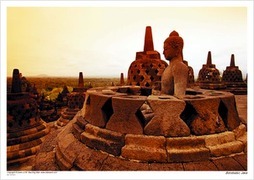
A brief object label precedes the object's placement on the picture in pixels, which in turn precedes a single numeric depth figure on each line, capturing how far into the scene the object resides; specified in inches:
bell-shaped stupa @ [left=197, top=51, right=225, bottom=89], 396.9
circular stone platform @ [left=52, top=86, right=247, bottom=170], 78.0
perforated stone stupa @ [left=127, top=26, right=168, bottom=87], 247.6
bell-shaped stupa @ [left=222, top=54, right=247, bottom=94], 398.2
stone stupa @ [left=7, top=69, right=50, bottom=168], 203.6
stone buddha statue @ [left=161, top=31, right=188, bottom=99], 96.8
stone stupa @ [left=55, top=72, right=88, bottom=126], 426.0
